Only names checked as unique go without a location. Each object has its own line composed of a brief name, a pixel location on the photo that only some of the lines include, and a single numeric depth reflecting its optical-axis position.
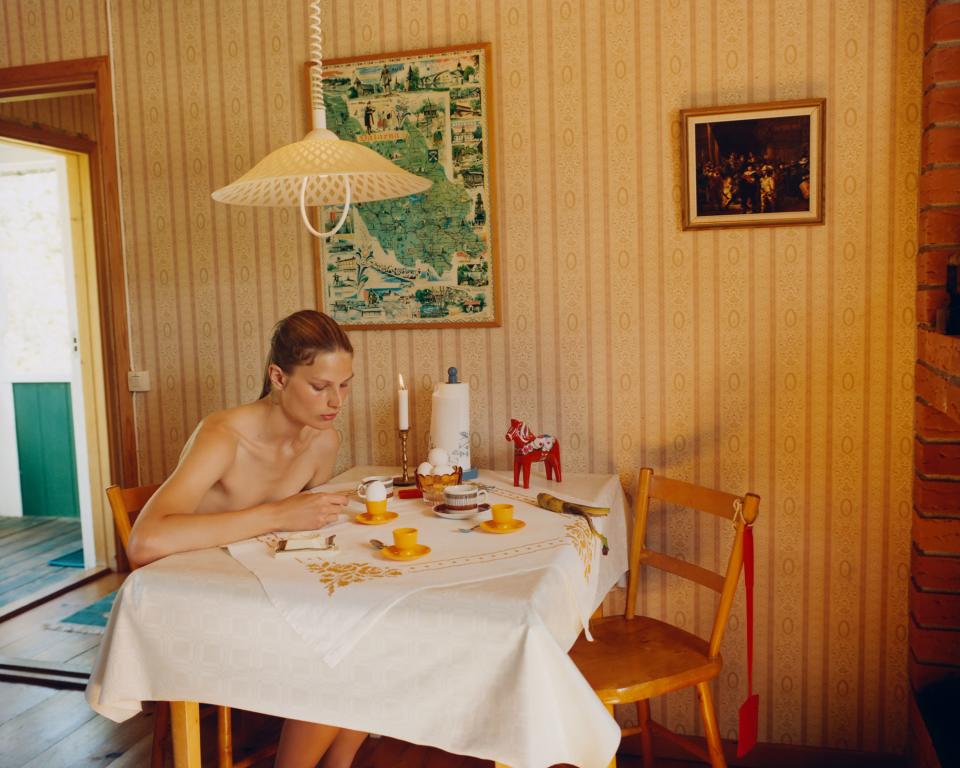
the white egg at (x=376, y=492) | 1.92
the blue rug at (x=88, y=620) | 3.37
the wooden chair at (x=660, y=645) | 1.84
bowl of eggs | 2.10
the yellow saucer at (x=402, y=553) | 1.63
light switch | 2.90
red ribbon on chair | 1.88
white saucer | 1.93
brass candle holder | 2.35
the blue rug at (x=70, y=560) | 4.27
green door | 5.28
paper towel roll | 2.33
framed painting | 2.25
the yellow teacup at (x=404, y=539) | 1.65
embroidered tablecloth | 1.44
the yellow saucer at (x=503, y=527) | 1.80
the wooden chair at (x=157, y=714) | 1.98
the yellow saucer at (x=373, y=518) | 1.90
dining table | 1.35
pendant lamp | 1.66
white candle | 2.35
